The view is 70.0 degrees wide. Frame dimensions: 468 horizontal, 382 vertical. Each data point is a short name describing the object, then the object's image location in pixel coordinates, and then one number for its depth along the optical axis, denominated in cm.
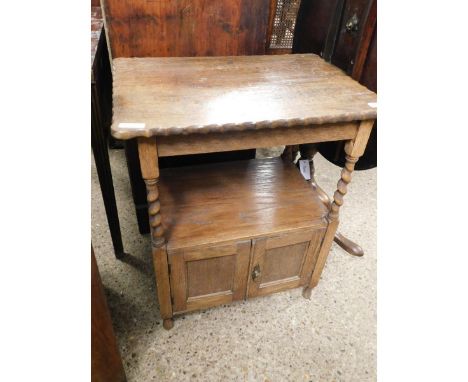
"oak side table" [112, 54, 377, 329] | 83
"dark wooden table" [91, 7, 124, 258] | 106
